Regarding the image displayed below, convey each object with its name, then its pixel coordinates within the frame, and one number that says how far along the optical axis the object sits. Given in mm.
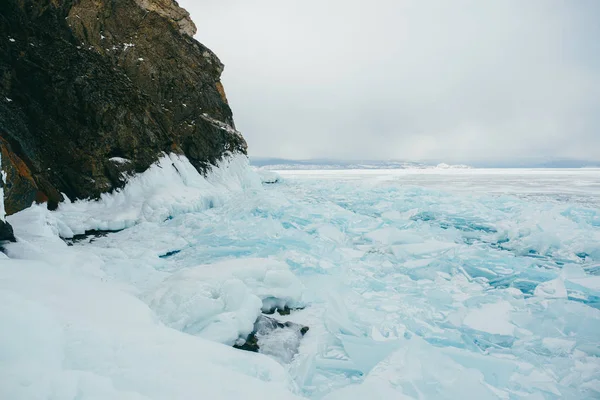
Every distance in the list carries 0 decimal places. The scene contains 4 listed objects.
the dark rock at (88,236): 5822
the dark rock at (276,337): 2583
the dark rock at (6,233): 3139
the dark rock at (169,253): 5527
